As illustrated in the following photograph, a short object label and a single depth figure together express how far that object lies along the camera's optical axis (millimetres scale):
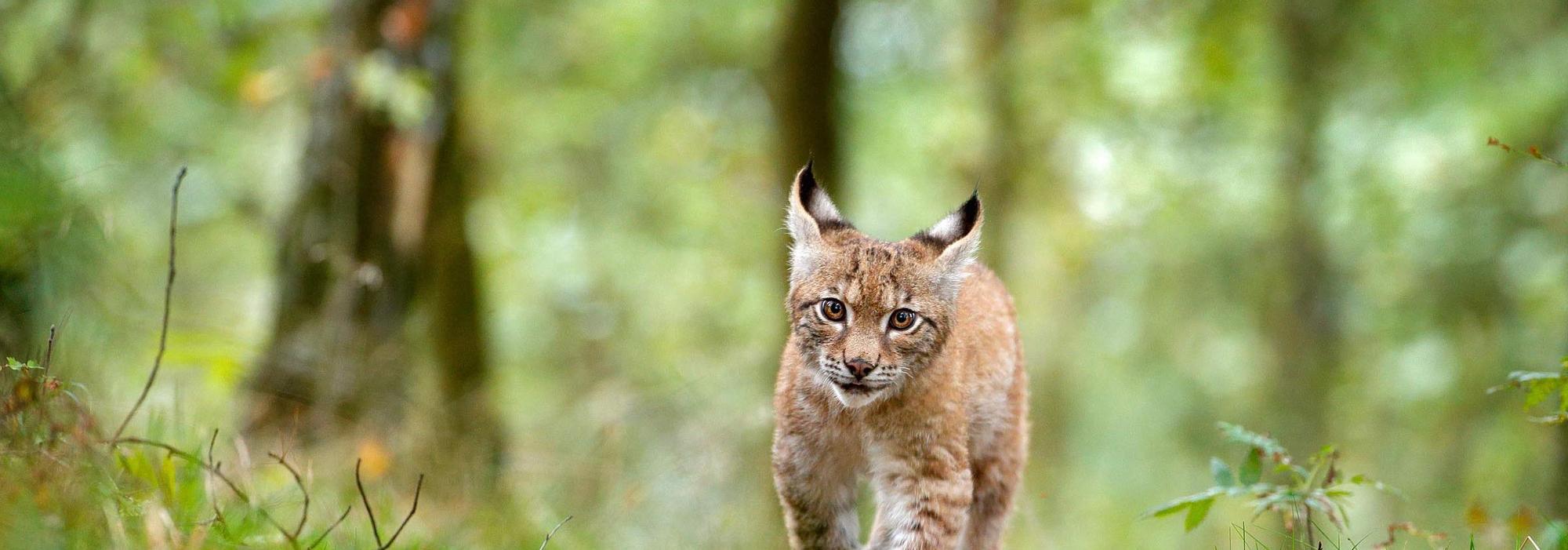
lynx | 10898
